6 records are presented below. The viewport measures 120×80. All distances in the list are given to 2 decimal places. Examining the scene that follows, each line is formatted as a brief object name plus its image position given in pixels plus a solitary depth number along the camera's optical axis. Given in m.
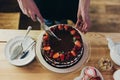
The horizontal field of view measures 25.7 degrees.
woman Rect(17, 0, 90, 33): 1.23
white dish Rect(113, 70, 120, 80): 1.12
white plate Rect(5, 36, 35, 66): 1.15
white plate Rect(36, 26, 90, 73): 1.09
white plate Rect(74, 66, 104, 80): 1.10
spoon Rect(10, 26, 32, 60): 1.15
